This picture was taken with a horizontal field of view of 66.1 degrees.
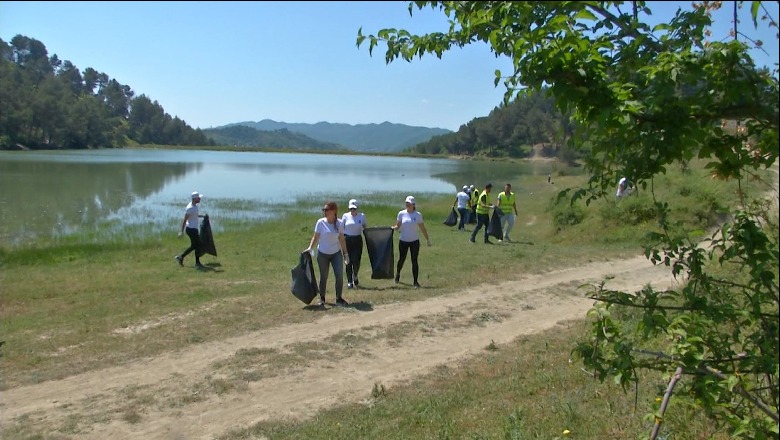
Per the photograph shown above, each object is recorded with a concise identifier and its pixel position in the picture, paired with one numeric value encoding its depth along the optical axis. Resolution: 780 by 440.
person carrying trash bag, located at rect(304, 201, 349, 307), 10.30
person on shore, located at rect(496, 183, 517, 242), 18.25
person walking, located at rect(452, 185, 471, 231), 23.09
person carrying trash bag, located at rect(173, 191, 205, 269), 14.88
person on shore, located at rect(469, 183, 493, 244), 18.72
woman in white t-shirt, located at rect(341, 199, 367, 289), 11.95
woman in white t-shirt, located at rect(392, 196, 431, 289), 12.15
